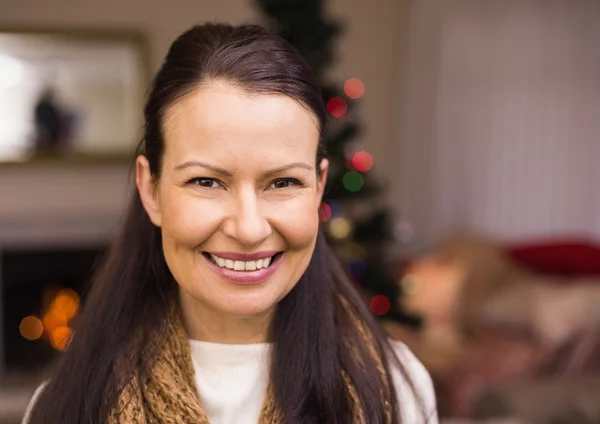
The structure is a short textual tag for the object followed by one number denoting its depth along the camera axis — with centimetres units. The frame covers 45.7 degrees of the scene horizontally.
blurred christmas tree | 264
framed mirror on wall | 401
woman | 85
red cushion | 352
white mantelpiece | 407
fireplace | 409
